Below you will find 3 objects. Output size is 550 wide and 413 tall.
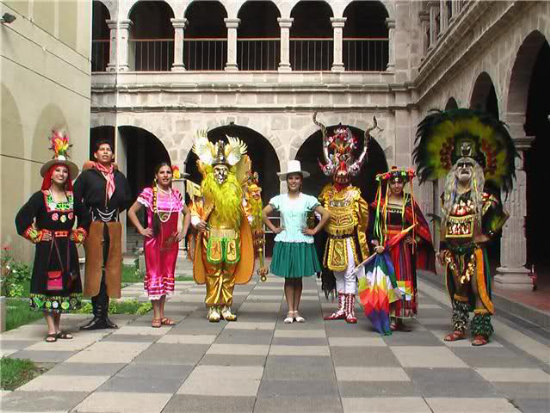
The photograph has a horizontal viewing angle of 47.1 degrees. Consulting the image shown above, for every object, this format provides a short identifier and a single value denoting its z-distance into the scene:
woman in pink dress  7.40
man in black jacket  7.19
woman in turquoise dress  7.79
